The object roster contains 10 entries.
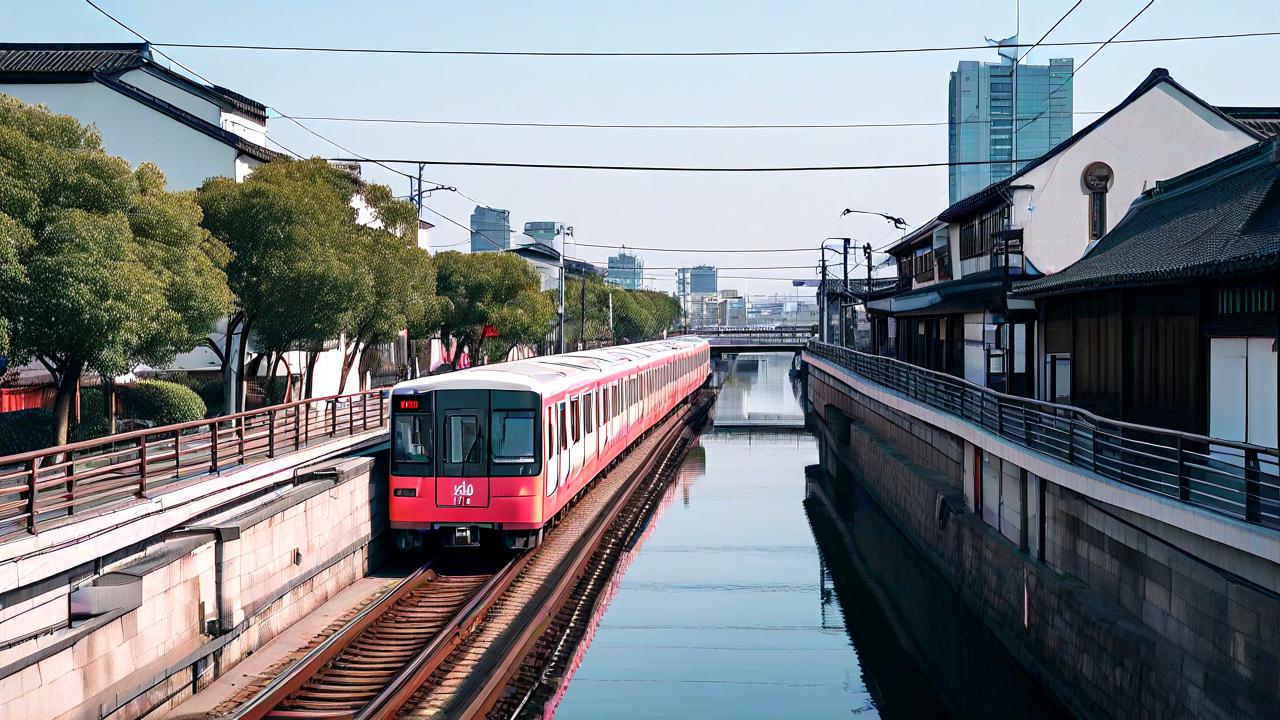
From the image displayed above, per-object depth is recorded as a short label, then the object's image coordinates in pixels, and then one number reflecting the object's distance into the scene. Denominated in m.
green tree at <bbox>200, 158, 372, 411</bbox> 23.66
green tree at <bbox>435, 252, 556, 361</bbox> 41.84
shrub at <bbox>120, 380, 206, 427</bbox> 25.48
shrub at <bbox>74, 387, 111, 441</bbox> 23.30
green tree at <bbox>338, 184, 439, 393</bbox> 27.56
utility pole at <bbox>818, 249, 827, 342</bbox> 66.46
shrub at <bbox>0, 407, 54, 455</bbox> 21.39
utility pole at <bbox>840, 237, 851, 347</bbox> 61.82
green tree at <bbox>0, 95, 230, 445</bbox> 15.42
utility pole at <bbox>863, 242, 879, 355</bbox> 49.03
